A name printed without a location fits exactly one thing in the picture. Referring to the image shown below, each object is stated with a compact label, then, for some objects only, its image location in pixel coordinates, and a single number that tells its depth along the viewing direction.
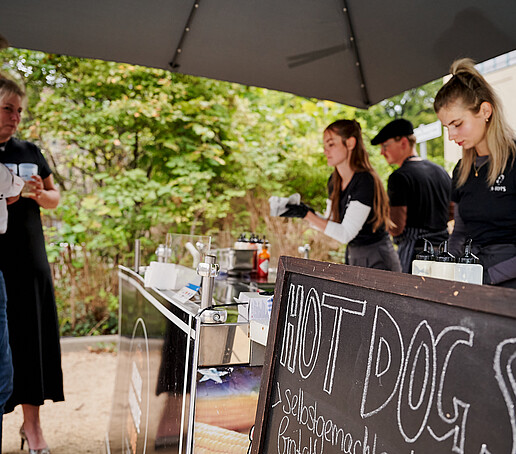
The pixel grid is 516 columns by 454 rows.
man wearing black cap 2.70
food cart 1.30
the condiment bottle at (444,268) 1.12
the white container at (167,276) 1.88
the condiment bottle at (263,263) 2.44
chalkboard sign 0.62
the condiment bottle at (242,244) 2.61
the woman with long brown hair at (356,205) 2.35
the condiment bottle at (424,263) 1.17
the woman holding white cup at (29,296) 2.33
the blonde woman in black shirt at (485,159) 1.66
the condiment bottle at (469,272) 1.12
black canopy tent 2.08
